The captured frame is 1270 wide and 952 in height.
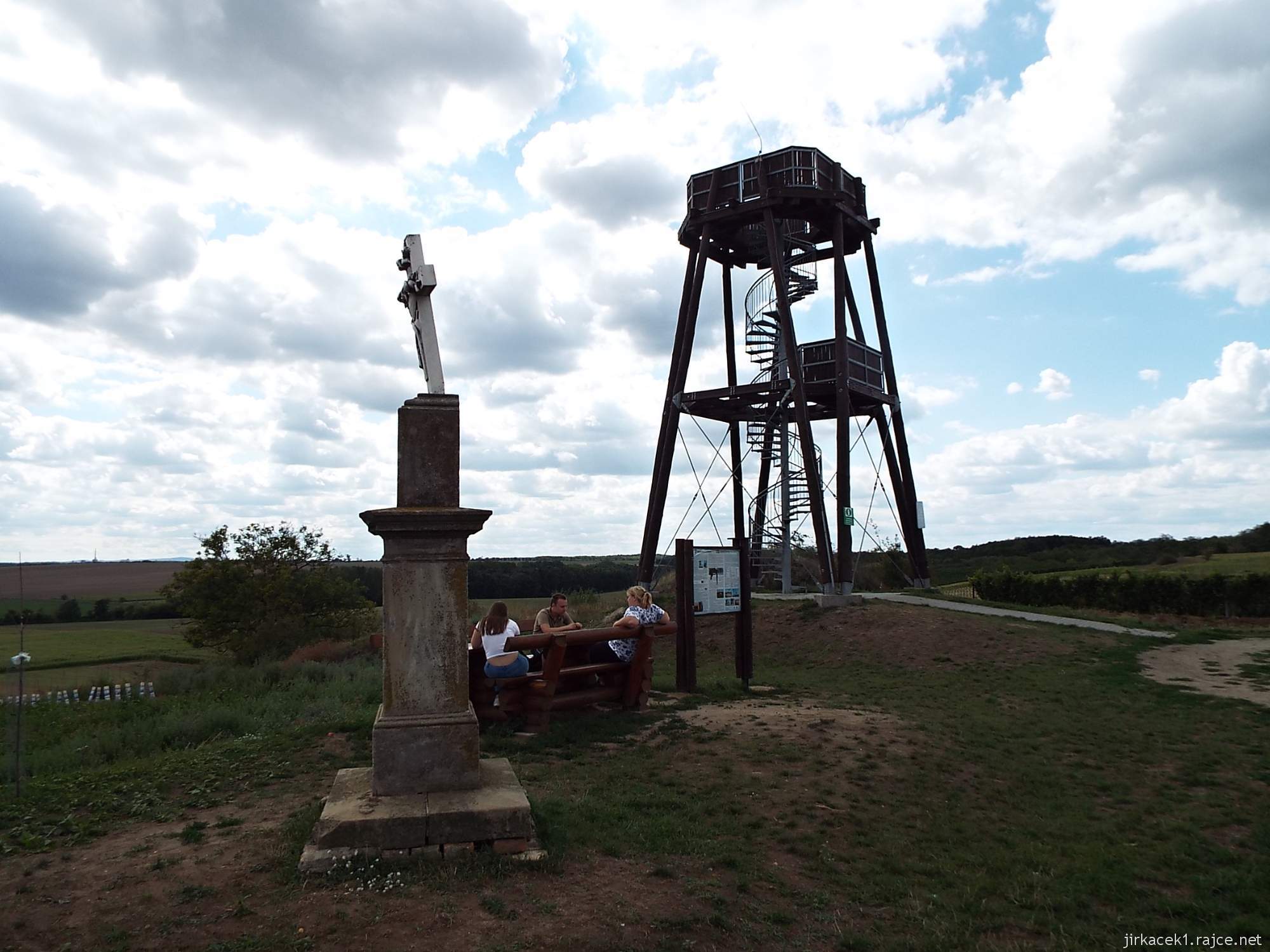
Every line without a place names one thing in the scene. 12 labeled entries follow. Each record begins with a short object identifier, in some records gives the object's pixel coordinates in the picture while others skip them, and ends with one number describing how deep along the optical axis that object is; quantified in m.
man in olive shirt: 9.22
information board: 12.04
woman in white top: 7.95
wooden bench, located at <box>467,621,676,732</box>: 8.08
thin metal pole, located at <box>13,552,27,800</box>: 5.93
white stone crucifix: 6.04
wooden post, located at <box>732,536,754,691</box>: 12.09
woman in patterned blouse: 9.03
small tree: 27.56
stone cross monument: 5.24
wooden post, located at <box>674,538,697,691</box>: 11.11
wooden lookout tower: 21.44
